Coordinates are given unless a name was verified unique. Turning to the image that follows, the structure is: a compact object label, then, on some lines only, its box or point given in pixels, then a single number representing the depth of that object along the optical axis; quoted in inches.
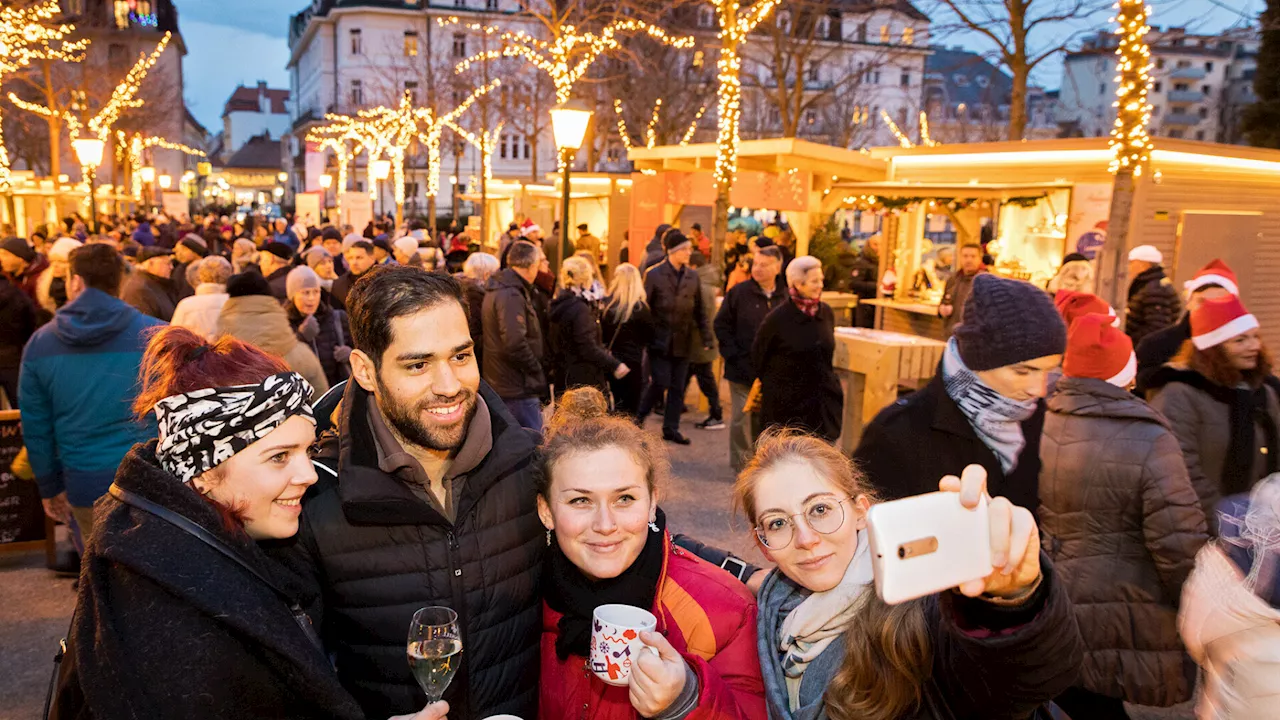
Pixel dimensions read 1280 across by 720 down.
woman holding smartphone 55.9
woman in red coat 82.4
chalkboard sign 222.1
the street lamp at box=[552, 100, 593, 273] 368.5
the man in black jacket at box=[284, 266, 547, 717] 84.2
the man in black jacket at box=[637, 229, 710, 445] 342.6
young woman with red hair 65.6
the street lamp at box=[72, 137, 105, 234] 603.8
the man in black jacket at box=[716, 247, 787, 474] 299.9
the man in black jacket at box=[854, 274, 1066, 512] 105.1
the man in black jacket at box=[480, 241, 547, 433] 260.2
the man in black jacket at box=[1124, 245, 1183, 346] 298.4
